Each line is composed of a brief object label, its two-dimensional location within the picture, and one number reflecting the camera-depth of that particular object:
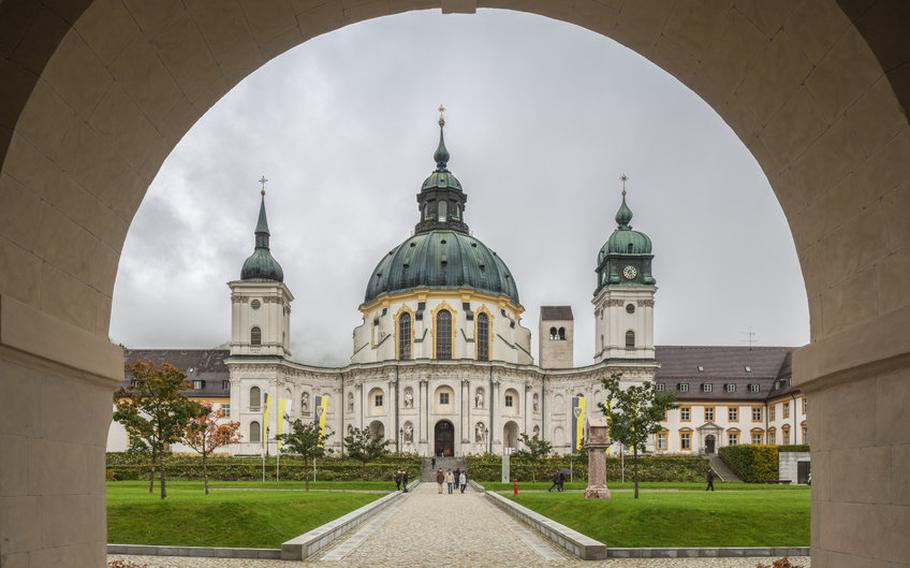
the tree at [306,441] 65.62
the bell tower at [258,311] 110.88
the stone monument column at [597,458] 41.34
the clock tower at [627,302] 110.69
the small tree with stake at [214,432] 49.89
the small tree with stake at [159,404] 40.19
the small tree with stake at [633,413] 47.59
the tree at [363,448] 75.06
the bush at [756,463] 80.50
